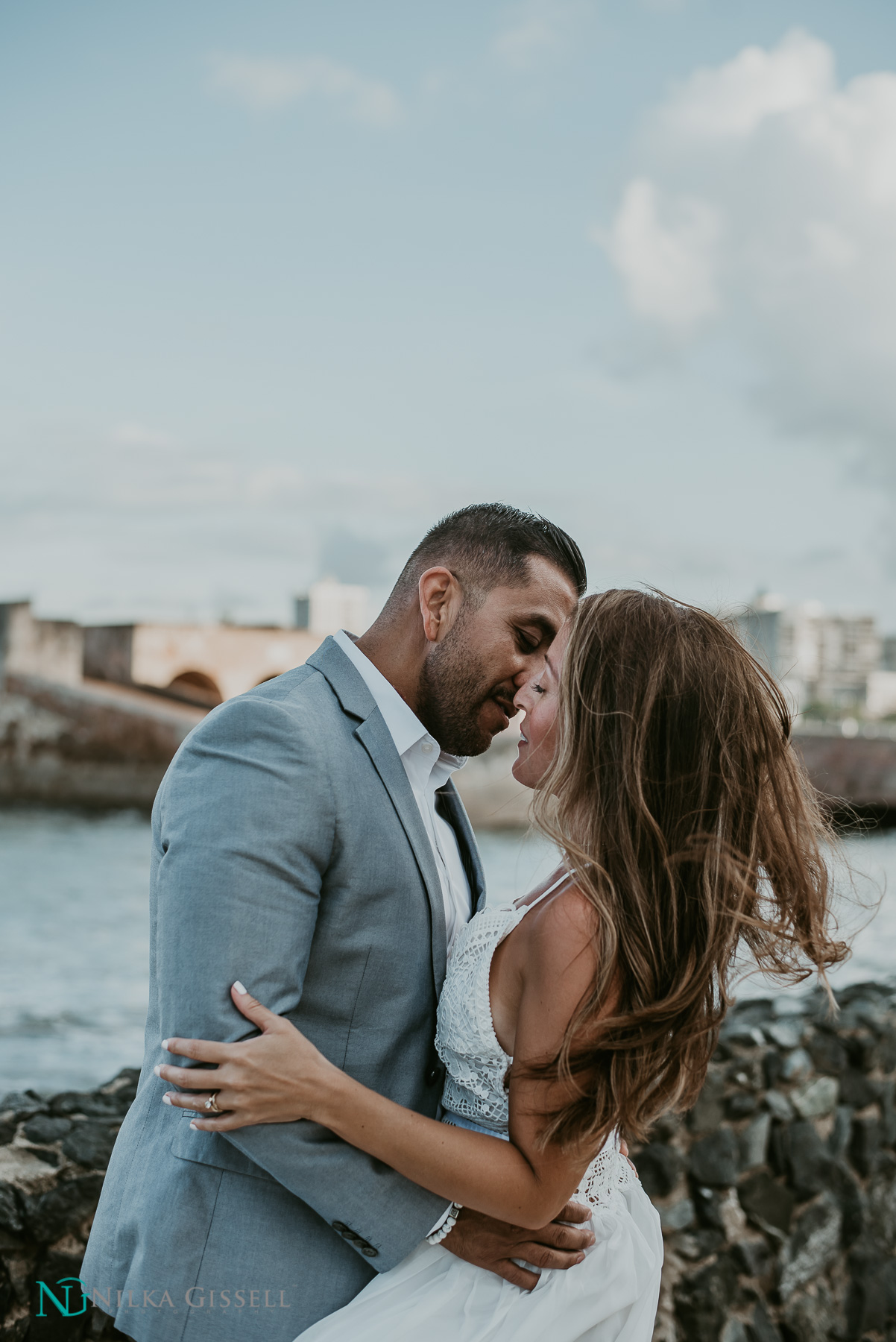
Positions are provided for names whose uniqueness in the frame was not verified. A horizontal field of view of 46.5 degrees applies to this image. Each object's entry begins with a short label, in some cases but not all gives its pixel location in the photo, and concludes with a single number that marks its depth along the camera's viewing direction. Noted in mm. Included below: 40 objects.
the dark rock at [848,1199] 3445
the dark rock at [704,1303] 2982
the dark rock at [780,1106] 3369
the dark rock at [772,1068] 3419
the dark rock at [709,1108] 3183
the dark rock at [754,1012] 3809
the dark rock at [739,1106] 3273
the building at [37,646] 23062
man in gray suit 1445
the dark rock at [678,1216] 3064
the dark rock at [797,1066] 3443
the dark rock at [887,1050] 3695
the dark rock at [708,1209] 3125
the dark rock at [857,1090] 3596
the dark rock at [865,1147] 3543
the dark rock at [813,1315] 3223
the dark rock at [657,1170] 3053
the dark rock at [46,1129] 2404
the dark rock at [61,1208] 2197
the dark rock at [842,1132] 3480
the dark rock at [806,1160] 3348
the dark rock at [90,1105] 2576
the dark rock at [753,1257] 3146
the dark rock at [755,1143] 3266
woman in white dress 1481
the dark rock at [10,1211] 2172
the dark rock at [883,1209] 3537
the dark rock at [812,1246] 3260
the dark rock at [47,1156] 2309
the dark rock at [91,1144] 2334
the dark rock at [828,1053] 3584
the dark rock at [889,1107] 3654
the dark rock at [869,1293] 3400
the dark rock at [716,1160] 3154
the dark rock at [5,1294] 2123
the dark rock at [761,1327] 3098
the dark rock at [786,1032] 3541
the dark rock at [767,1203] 3227
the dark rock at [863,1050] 3654
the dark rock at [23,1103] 2525
